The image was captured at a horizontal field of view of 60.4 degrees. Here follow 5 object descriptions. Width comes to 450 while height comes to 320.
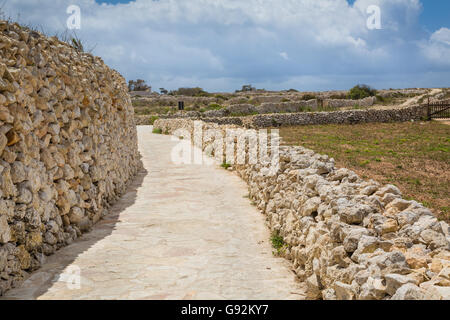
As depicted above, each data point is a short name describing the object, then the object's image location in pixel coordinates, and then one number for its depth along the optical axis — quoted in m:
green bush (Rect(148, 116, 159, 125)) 38.11
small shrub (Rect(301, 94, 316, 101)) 52.94
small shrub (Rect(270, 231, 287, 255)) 6.10
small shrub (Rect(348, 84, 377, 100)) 54.38
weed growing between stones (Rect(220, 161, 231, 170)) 13.80
